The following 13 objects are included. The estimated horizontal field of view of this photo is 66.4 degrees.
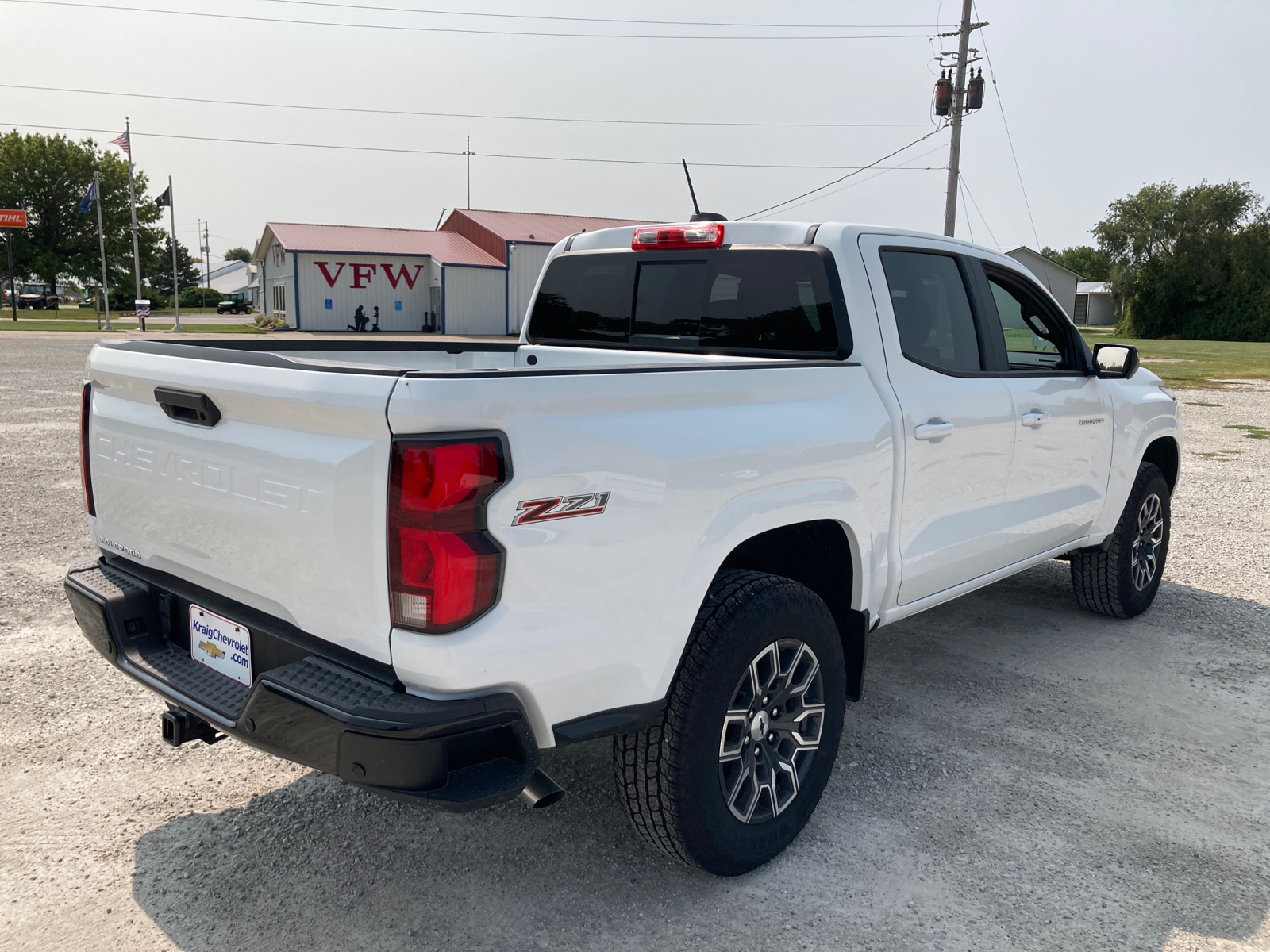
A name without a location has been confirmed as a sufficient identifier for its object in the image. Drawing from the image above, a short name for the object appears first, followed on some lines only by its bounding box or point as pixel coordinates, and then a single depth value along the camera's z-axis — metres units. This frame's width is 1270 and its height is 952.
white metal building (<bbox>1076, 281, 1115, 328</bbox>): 85.47
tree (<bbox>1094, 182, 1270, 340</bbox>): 61.97
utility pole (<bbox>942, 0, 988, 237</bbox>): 26.41
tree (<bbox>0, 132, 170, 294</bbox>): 66.50
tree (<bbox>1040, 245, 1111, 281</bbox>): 122.00
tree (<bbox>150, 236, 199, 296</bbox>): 100.19
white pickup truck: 2.16
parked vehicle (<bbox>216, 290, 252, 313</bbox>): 73.69
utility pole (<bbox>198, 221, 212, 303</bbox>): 110.44
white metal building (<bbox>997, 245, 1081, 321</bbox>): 71.62
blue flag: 45.72
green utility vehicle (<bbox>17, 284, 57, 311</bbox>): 71.88
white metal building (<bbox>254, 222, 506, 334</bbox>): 43.09
